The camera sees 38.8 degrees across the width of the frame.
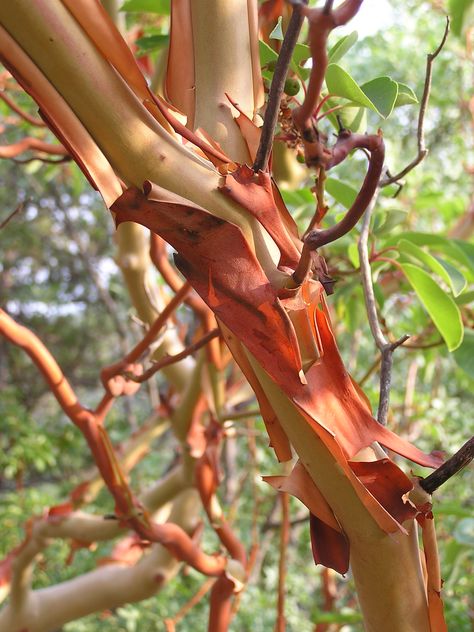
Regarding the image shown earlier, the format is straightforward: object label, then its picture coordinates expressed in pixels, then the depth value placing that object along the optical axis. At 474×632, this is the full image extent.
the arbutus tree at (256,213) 0.27
